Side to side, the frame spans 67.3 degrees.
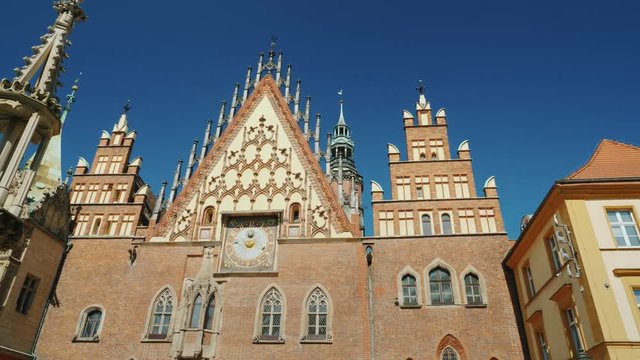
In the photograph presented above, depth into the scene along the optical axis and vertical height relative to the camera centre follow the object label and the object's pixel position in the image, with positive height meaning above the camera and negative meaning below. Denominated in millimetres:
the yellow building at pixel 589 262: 12141 +5062
